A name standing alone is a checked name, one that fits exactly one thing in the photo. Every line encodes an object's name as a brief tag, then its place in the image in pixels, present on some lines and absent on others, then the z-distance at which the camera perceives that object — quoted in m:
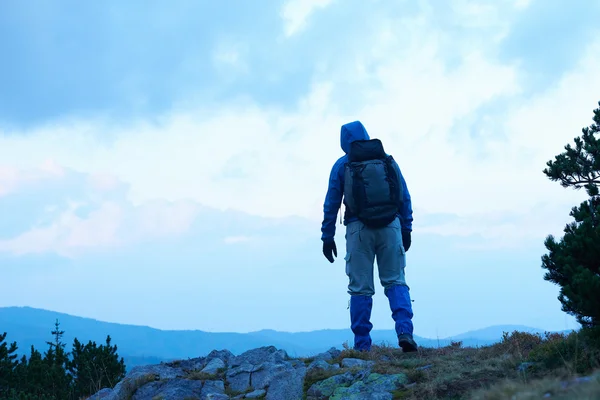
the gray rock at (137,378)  8.83
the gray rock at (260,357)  9.48
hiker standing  9.34
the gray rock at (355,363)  8.23
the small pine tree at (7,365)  20.53
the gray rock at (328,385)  7.44
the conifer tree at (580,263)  5.86
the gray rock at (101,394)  9.28
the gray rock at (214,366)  9.35
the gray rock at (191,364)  9.90
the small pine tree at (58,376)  15.85
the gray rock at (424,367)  7.61
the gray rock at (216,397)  8.14
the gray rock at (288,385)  7.73
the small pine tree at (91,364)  14.33
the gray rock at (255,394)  8.06
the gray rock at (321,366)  8.19
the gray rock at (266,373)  8.38
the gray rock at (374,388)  6.90
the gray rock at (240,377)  8.60
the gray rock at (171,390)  8.27
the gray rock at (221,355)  10.11
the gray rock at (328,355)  9.32
